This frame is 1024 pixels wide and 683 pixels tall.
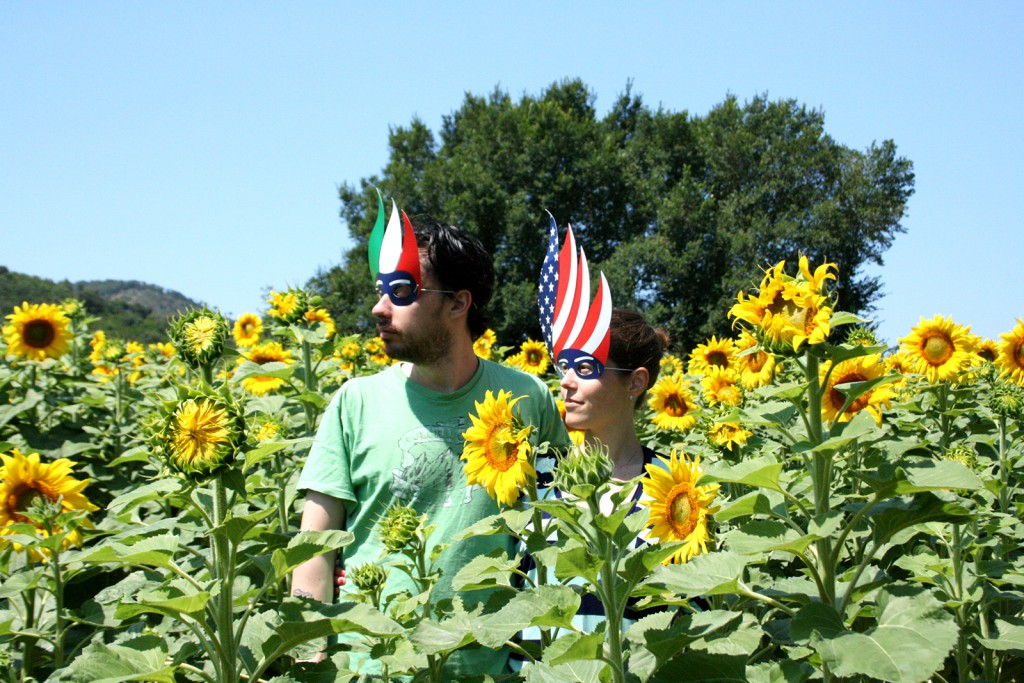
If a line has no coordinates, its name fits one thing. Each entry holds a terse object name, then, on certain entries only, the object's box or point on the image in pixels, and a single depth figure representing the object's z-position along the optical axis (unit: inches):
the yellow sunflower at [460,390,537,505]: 77.7
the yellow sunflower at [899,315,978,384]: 151.7
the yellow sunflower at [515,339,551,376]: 271.3
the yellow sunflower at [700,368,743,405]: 194.7
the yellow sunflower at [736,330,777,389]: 147.5
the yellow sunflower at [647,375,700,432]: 207.8
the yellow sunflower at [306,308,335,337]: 200.0
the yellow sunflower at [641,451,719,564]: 83.6
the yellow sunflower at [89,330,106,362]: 324.8
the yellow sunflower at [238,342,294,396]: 199.4
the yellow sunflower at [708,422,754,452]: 113.6
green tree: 1122.0
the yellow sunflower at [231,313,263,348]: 270.2
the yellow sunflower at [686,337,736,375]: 244.2
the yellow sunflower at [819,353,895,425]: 85.4
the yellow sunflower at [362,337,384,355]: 270.9
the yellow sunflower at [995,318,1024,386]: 147.6
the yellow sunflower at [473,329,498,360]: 238.6
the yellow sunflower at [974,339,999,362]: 176.2
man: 109.1
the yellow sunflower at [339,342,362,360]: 222.0
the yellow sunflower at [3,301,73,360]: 197.2
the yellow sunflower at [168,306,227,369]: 104.3
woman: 119.8
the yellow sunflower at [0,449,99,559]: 107.0
